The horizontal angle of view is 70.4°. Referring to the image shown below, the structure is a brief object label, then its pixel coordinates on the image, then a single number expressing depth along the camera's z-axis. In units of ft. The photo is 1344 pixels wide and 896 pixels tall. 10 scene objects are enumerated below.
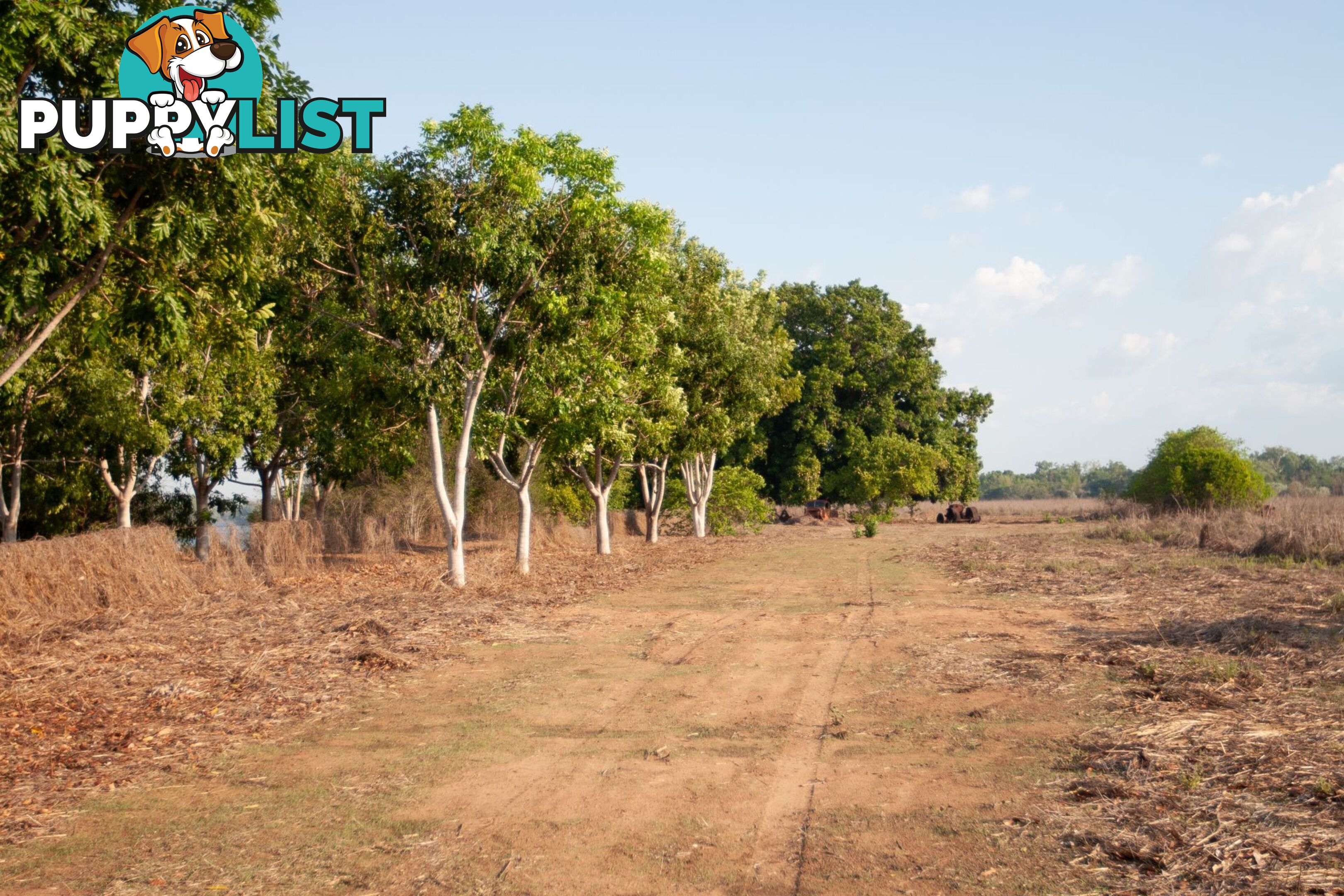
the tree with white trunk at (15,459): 77.82
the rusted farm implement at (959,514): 154.20
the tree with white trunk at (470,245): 50.26
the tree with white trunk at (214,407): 71.15
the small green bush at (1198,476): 115.03
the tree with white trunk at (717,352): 90.48
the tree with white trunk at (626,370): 57.52
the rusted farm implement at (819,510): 163.22
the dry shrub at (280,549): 57.11
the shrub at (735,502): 121.39
